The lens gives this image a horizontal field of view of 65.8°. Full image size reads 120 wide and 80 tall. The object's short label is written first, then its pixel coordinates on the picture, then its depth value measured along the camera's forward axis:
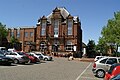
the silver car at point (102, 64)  6.81
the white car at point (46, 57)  16.97
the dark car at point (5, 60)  9.58
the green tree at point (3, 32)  26.84
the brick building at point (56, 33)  25.60
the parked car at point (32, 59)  12.86
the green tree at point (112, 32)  19.06
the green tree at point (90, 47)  28.72
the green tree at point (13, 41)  27.41
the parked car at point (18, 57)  11.37
